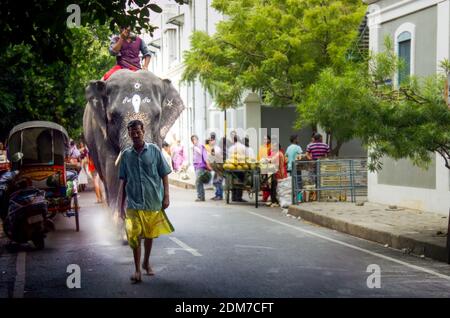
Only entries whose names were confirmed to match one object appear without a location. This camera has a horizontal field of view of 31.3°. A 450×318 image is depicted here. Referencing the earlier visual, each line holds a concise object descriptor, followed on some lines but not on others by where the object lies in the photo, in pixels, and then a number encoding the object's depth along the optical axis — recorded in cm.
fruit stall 2081
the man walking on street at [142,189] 896
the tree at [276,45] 2478
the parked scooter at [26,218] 1177
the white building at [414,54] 1680
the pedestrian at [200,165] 2261
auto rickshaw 1423
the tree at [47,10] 914
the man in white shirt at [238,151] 2117
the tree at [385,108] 1141
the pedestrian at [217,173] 2248
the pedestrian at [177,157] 3525
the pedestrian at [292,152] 2156
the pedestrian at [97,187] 2048
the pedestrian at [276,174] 2119
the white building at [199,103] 3244
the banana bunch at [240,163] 2081
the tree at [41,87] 1847
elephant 1217
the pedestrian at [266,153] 2184
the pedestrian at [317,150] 2072
